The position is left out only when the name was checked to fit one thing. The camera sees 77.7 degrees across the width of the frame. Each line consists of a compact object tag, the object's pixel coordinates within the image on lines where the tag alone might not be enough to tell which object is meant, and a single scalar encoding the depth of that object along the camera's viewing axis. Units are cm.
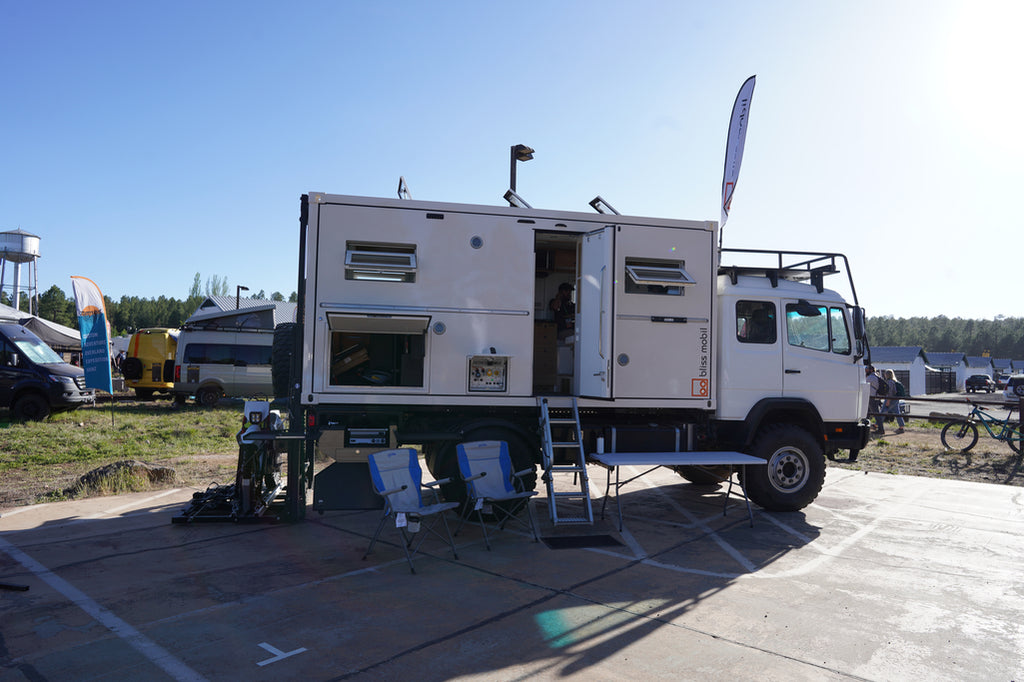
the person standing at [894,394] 1422
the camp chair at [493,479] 589
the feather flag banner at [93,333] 1198
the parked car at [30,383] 1374
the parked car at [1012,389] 3049
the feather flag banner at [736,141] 887
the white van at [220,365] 1831
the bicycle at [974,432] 1138
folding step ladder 621
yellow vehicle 1991
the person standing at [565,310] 739
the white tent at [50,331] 2109
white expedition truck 616
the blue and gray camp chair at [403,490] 525
